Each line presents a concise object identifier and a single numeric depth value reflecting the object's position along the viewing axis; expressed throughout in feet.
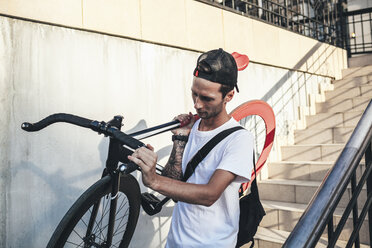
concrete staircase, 13.47
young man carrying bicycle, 5.01
